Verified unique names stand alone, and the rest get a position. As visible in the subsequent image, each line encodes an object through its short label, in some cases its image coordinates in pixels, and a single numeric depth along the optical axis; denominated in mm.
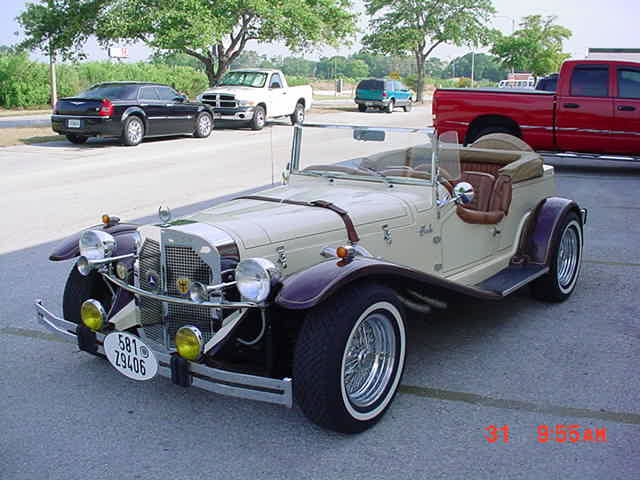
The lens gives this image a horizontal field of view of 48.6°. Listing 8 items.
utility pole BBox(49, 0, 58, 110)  26828
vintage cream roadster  3305
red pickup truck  12867
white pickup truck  22078
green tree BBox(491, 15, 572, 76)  60062
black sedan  16469
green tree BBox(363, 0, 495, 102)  51250
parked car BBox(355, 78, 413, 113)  34000
